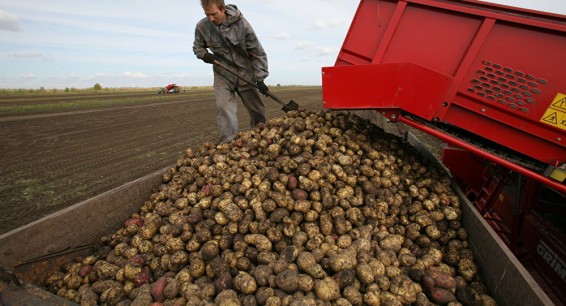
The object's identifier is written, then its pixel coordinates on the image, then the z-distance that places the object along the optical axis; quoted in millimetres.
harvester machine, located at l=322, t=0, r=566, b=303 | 2445
